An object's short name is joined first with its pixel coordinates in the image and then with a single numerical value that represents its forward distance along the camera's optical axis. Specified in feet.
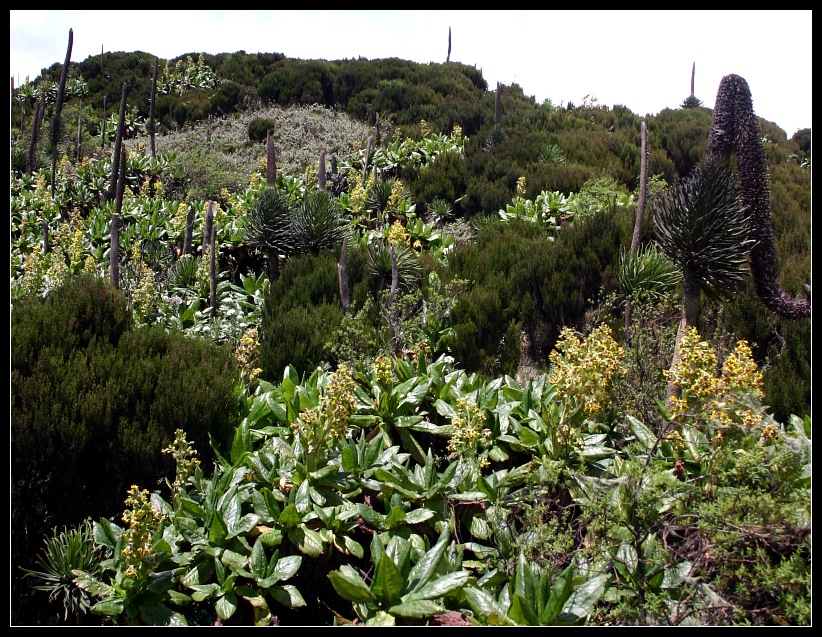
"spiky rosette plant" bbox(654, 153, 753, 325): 14.66
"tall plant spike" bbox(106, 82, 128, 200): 37.11
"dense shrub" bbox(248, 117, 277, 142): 68.80
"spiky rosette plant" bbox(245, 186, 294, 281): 29.17
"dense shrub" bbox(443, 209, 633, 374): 21.67
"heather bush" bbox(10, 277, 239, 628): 11.94
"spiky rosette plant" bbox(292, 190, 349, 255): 28.89
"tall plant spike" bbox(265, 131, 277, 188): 32.17
